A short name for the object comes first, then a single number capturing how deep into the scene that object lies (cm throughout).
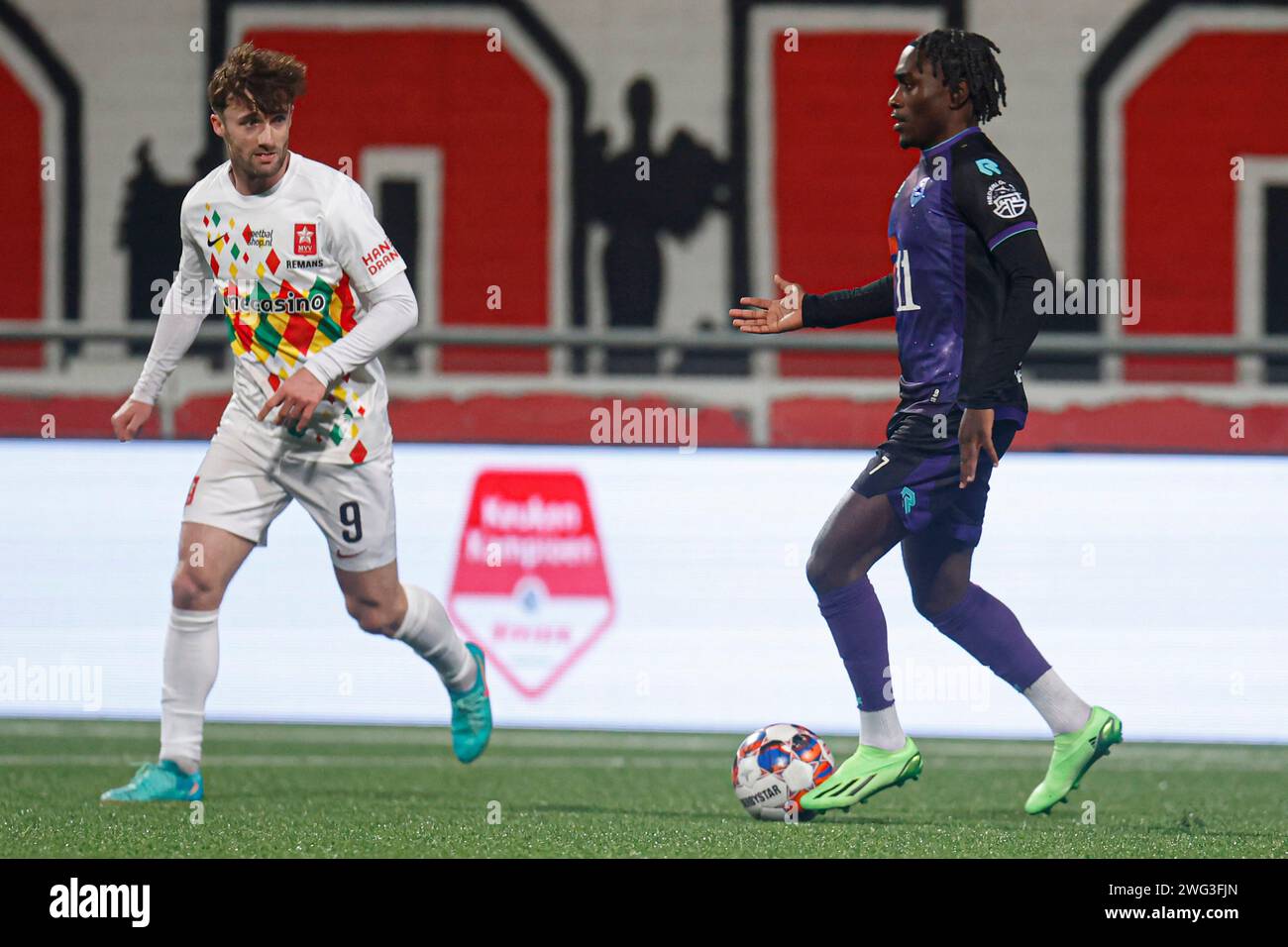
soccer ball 937
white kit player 926
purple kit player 898
